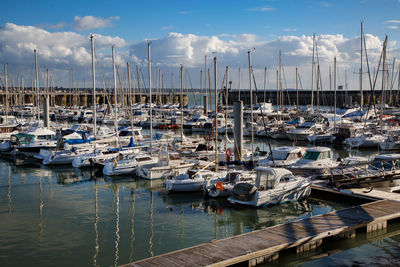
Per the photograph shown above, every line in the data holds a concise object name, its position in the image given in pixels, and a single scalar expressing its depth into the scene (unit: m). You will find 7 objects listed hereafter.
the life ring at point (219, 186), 20.41
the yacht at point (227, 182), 20.58
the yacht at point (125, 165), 26.61
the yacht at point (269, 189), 18.78
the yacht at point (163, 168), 25.25
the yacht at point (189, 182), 21.71
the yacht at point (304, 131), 45.12
